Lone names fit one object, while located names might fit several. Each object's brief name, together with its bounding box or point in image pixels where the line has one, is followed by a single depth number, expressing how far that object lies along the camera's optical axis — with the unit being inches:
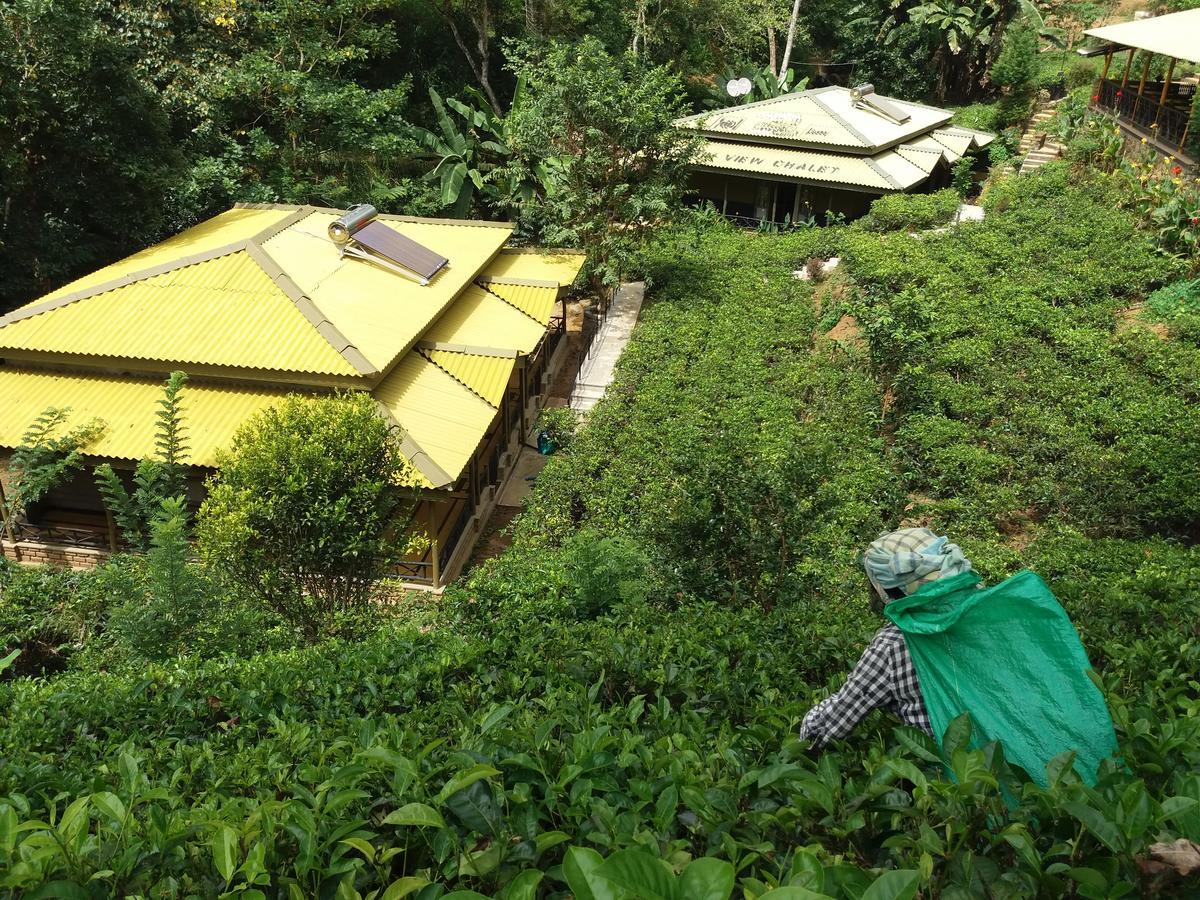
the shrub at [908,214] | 911.7
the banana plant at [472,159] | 936.3
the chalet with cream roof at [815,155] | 1038.4
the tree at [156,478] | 411.2
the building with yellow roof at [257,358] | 482.3
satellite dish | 1249.4
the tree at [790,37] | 1350.9
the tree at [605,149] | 730.2
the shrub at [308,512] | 319.6
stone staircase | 1117.7
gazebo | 769.4
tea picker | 120.7
